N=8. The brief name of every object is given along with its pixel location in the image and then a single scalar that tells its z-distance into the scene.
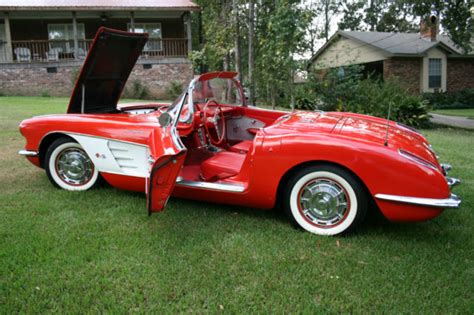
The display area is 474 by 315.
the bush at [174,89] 20.94
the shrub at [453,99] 22.70
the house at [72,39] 20.64
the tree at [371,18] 41.88
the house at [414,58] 22.33
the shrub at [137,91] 20.66
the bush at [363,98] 11.71
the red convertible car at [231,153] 3.16
